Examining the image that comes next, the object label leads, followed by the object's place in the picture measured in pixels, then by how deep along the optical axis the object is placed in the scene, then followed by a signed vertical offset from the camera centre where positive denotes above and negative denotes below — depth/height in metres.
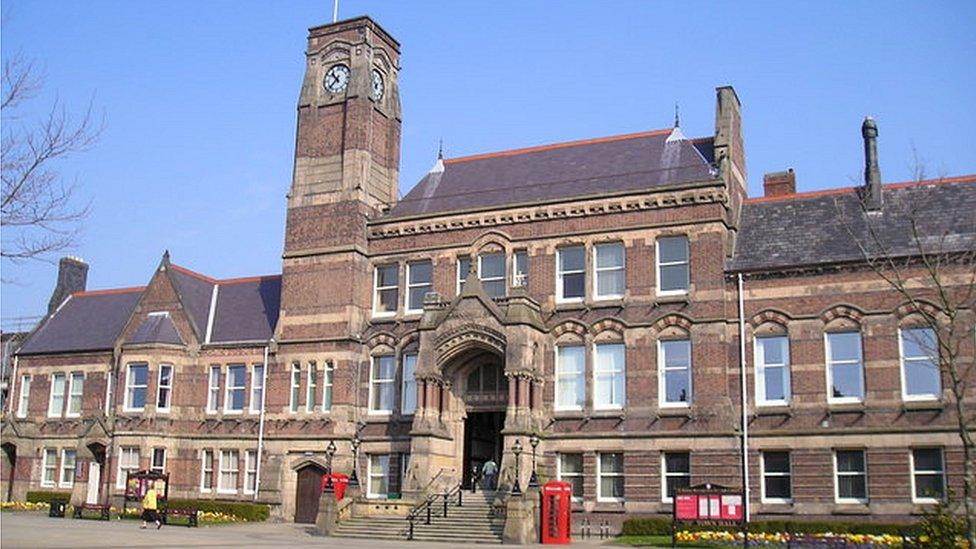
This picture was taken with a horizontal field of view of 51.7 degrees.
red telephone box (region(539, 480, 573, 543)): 29.59 -1.04
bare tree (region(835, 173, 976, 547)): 30.50 +6.51
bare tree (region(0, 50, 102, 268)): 17.56 +4.56
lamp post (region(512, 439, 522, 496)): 29.81 +0.64
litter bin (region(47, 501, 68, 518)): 37.12 -1.59
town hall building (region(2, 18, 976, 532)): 32.03 +4.69
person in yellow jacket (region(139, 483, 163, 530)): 33.47 -1.33
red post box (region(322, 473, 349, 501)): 34.63 -0.46
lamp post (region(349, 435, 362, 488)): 33.91 +0.42
